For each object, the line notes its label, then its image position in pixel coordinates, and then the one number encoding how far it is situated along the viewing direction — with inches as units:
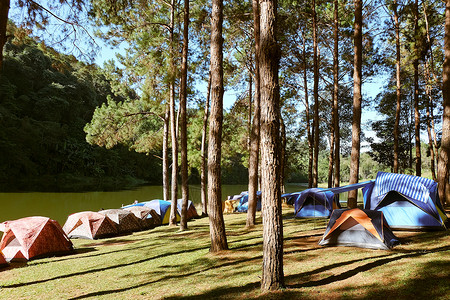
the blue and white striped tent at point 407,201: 344.8
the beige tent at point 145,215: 629.0
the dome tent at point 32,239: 390.9
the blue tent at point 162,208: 683.4
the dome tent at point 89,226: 535.1
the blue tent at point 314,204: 557.9
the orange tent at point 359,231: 276.4
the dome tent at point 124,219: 572.9
